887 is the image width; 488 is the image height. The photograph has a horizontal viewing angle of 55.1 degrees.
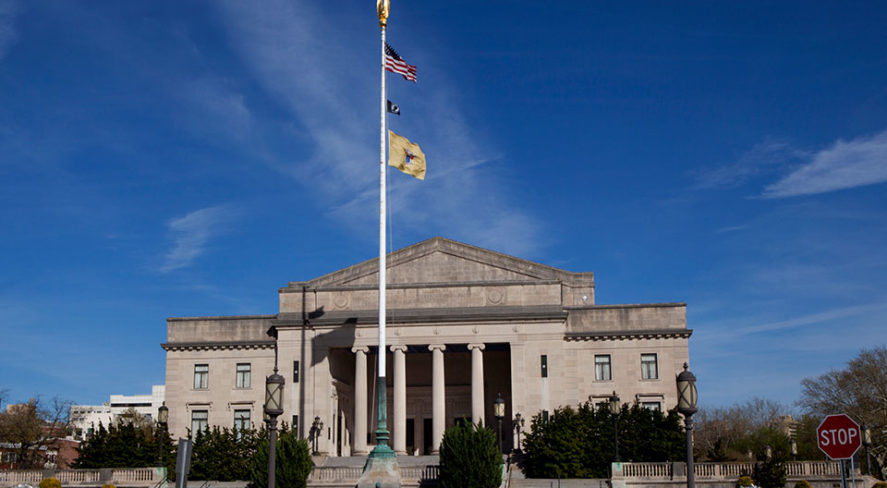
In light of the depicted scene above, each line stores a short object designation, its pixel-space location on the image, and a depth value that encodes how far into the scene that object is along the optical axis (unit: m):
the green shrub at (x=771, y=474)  38.56
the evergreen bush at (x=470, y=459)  37.34
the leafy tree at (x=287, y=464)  38.28
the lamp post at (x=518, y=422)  52.41
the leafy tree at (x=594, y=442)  43.44
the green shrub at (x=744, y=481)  38.50
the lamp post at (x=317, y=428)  53.97
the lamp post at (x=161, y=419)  41.94
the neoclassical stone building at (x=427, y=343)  53.97
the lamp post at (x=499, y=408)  40.95
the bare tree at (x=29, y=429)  67.56
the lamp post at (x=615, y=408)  40.25
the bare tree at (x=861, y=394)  66.25
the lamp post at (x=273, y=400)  20.77
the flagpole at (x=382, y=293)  34.47
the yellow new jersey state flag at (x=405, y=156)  37.28
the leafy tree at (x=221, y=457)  44.28
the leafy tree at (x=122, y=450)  45.72
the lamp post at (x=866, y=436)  44.40
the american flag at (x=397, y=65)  37.47
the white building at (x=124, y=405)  169.12
